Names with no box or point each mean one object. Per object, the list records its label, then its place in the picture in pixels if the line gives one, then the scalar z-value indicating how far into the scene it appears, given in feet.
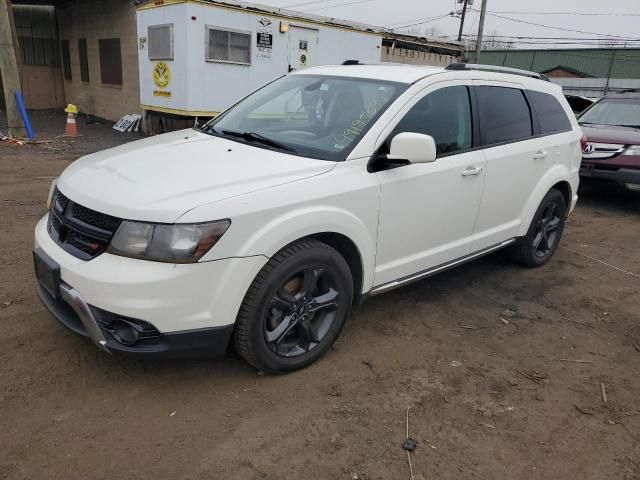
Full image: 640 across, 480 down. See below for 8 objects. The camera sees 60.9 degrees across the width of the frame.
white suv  8.48
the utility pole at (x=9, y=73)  34.46
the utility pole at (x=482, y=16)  87.99
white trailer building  36.42
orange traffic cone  41.93
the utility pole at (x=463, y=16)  124.16
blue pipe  35.99
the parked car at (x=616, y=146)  24.95
